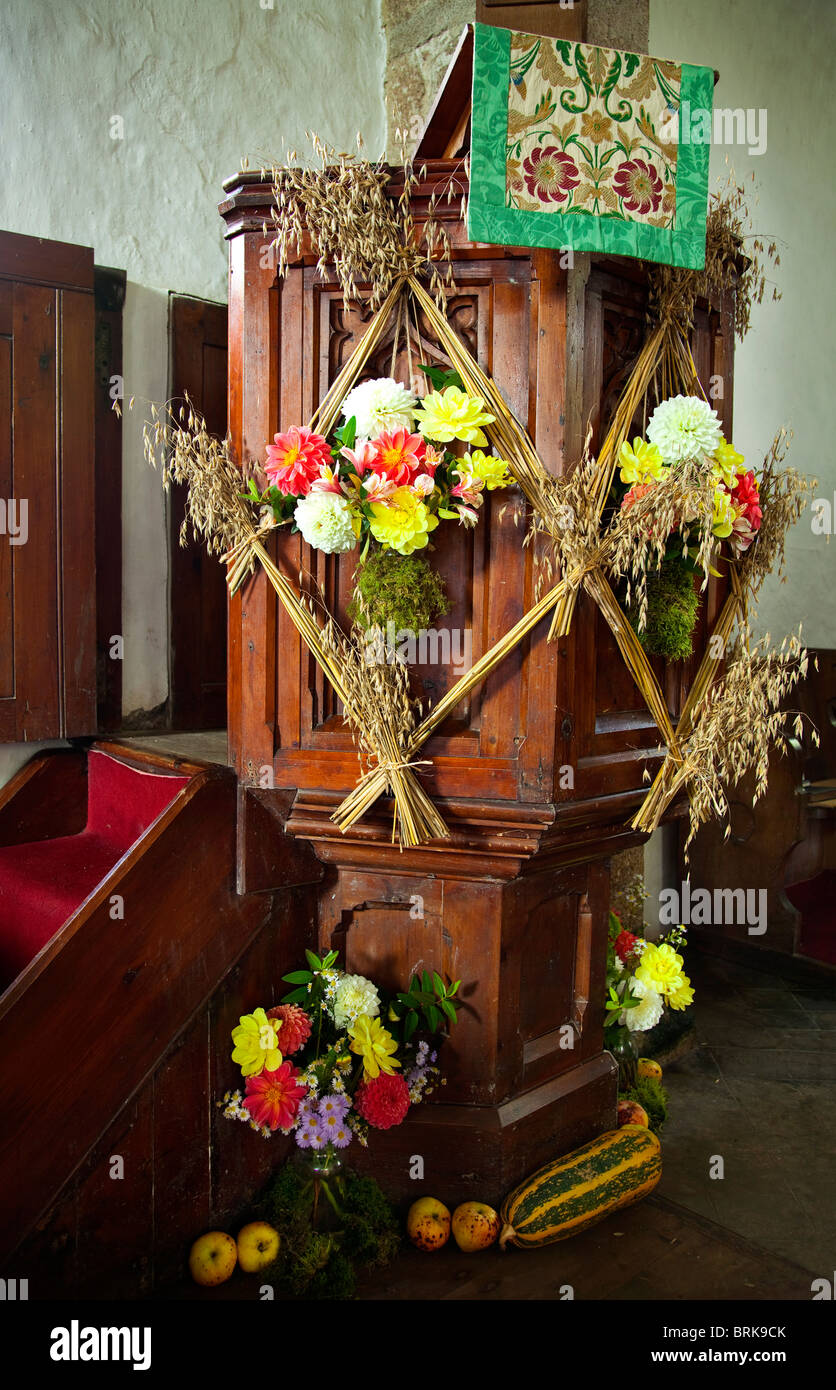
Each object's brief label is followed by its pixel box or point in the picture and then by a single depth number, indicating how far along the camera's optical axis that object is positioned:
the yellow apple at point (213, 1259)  2.57
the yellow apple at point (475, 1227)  2.70
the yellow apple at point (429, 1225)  2.71
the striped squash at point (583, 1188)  2.71
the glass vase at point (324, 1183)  2.77
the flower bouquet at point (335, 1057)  2.67
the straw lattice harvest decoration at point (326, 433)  2.47
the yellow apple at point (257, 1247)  2.62
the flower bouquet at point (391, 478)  2.38
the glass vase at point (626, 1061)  3.43
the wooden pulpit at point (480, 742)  2.53
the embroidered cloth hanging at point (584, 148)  2.38
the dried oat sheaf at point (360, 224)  2.46
